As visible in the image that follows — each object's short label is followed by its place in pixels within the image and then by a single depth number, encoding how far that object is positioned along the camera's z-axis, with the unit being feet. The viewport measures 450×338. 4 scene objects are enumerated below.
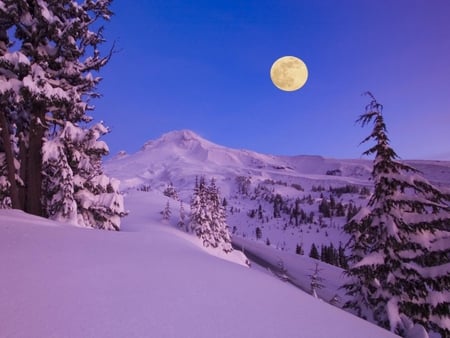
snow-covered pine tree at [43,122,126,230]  41.70
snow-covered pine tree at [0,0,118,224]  36.40
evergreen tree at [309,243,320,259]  398.66
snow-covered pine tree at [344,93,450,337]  34.12
